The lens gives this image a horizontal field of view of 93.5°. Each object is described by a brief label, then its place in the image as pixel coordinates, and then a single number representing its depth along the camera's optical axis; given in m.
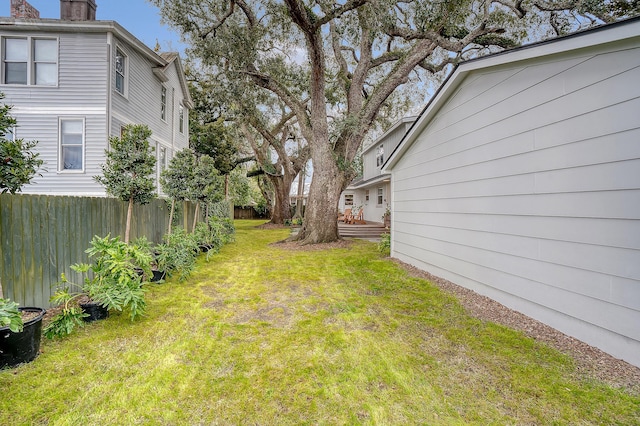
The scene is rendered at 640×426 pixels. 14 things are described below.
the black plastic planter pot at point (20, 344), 2.74
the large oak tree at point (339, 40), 8.57
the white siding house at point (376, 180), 15.27
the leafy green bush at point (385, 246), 9.46
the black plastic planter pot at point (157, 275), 6.13
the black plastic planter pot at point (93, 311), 3.92
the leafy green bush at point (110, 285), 3.67
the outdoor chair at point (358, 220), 17.68
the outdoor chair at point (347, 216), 17.81
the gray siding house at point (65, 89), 9.45
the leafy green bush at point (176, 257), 6.36
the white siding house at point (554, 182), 2.90
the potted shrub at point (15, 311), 2.55
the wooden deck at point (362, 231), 14.19
